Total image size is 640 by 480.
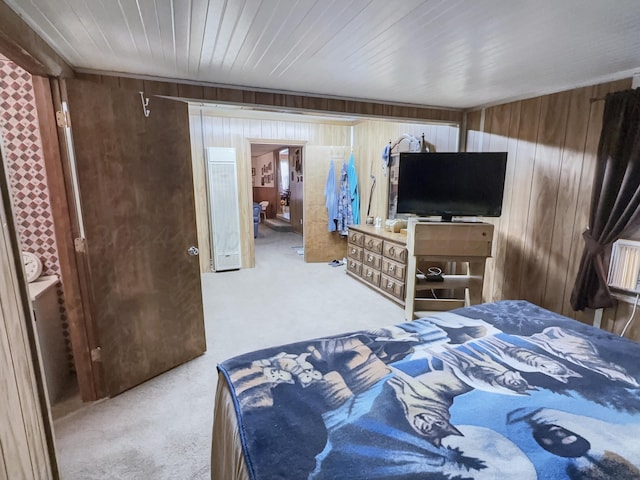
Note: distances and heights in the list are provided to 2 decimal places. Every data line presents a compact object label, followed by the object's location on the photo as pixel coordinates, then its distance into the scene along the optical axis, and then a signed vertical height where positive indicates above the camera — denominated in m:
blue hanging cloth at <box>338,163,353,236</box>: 5.39 -0.41
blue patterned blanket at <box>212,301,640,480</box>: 0.88 -0.76
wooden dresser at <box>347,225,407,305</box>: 3.68 -1.01
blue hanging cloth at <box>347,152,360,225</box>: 5.41 -0.12
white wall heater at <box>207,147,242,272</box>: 4.84 -0.41
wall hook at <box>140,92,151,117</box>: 2.10 +0.50
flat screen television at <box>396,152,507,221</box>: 2.99 -0.03
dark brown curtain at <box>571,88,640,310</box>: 2.20 -0.10
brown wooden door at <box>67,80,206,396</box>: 1.97 -0.31
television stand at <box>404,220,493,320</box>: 3.00 -0.69
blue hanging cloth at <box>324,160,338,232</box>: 5.43 -0.24
